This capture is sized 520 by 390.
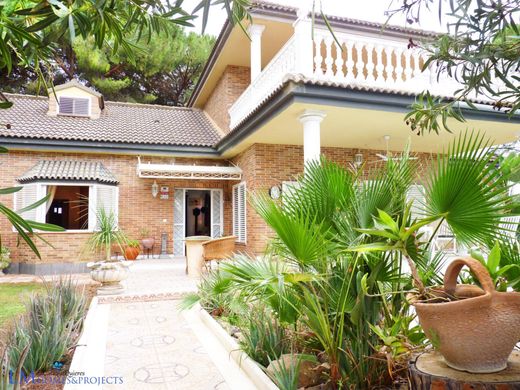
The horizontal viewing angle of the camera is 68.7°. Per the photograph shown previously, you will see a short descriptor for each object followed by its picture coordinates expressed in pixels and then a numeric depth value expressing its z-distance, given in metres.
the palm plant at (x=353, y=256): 2.74
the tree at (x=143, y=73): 25.19
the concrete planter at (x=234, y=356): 3.85
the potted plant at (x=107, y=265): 8.59
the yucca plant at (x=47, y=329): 4.00
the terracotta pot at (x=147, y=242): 15.31
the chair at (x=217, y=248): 10.98
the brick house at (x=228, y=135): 9.70
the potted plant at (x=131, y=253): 14.59
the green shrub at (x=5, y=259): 12.72
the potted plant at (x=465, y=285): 2.42
